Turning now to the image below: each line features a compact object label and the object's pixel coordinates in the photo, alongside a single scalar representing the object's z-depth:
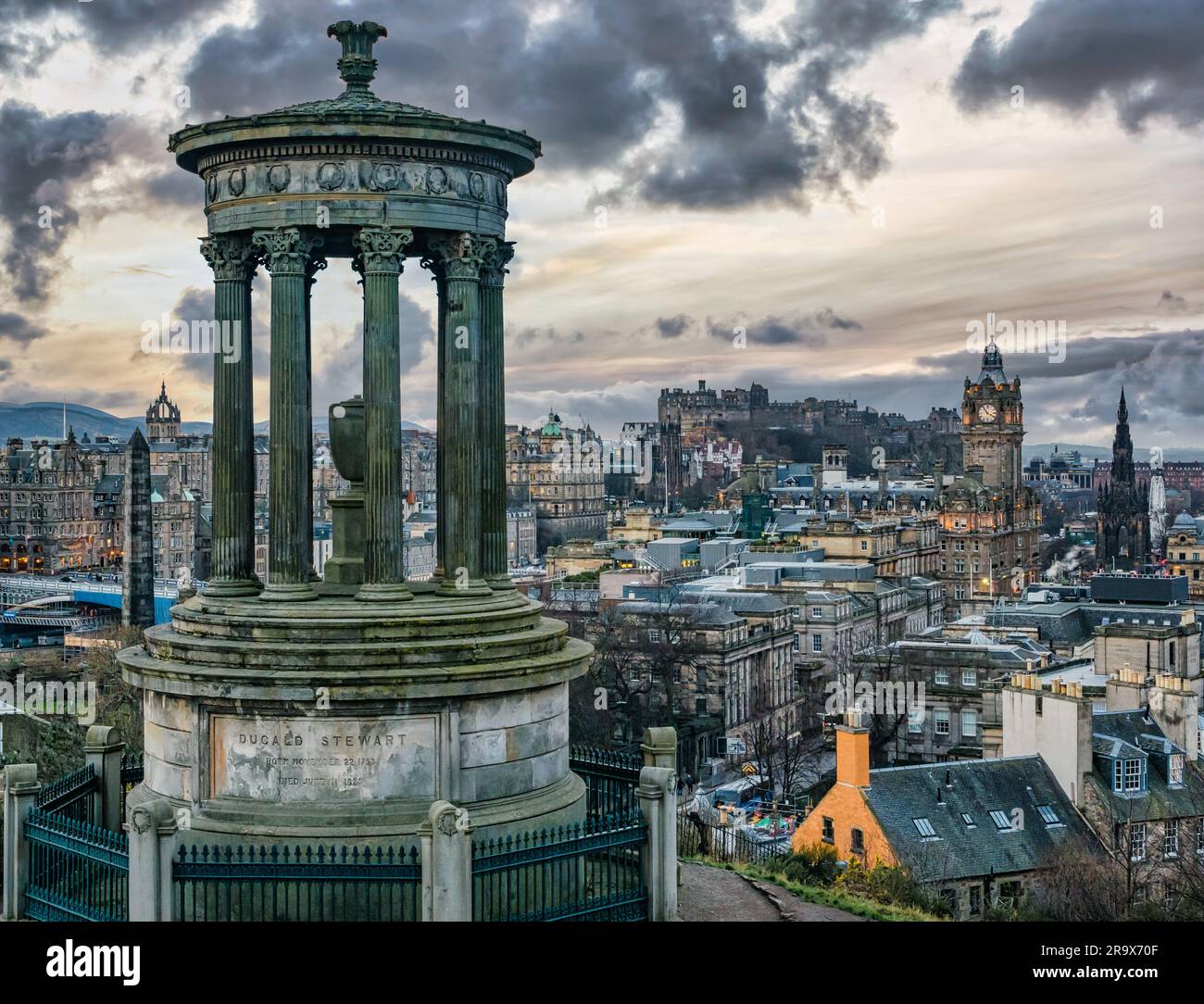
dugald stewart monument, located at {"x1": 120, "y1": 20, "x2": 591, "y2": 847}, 19.23
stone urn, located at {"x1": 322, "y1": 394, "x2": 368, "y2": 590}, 21.66
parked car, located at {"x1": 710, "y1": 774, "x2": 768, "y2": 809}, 62.97
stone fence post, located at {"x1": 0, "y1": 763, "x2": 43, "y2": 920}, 20.19
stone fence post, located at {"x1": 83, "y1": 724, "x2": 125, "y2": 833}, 22.52
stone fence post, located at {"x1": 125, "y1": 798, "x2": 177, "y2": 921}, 18.08
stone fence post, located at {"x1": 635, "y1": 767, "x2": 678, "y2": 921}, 19.95
